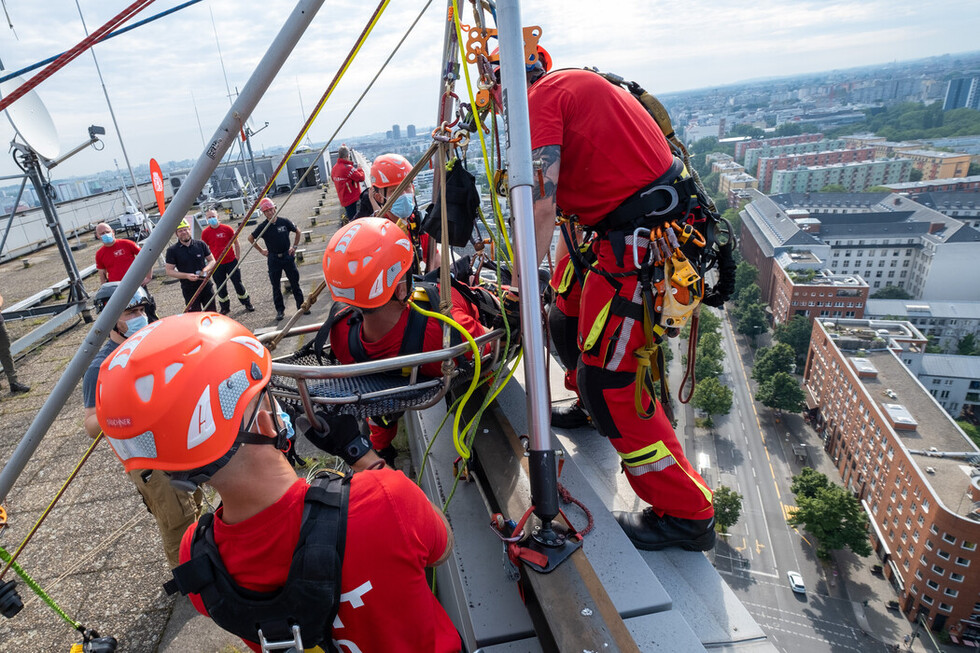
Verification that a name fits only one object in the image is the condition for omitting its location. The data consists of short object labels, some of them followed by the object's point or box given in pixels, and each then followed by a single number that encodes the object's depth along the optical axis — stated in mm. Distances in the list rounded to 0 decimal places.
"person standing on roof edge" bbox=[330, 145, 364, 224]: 8852
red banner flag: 11539
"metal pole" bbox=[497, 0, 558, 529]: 2096
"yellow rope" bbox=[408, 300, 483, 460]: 2615
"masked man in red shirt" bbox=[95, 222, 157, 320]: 7414
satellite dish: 8094
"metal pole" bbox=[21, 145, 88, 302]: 8633
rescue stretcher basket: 2439
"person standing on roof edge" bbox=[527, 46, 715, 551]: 2582
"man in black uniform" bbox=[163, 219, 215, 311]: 7664
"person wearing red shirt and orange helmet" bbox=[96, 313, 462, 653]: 1363
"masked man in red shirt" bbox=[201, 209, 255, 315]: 8406
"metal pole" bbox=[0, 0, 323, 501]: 2100
